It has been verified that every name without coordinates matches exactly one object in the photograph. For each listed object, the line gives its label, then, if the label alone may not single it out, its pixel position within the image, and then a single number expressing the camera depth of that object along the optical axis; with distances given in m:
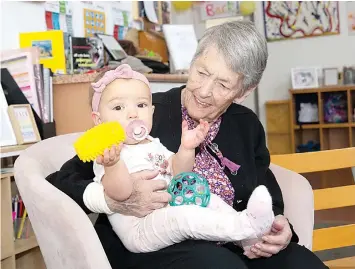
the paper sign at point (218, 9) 5.32
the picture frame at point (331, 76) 5.00
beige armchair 1.12
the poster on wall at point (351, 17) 5.05
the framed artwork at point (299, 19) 5.13
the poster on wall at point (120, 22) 3.28
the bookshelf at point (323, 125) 4.77
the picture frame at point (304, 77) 5.04
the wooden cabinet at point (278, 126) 5.19
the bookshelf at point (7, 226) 2.04
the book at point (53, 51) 2.56
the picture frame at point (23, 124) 2.14
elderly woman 1.21
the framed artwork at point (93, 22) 2.98
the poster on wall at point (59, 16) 2.70
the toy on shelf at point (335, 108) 4.85
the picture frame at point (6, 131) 2.09
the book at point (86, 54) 2.66
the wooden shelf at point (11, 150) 2.02
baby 1.05
